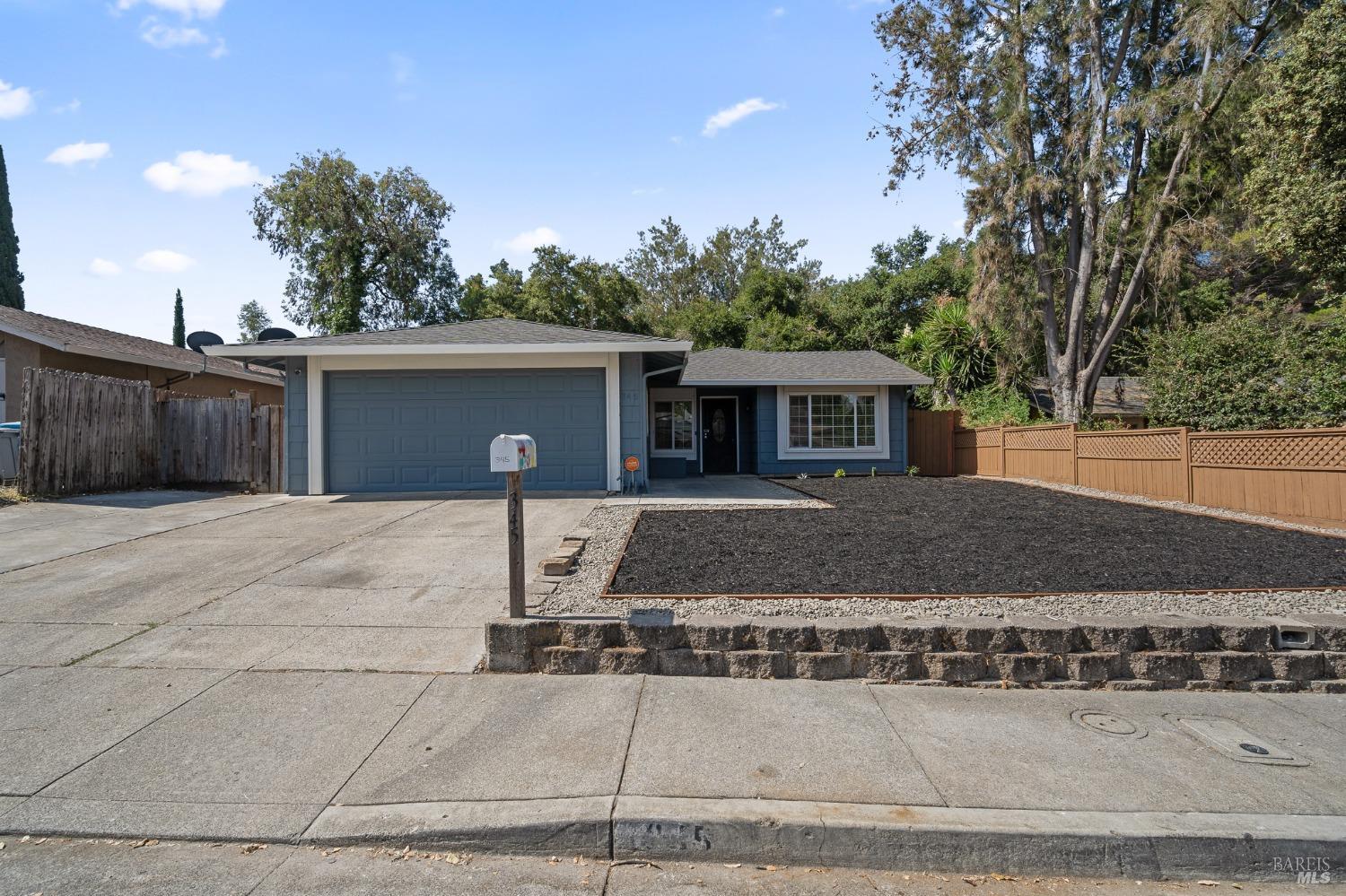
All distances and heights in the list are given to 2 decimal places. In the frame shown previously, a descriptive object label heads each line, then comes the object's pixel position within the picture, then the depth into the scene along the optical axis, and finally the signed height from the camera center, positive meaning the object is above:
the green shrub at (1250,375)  10.84 +1.07
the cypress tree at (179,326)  43.16 +7.72
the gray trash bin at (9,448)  13.50 +0.12
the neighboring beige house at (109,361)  15.34 +2.23
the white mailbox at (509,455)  4.52 -0.04
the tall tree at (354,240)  30.34 +9.25
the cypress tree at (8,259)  33.22 +9.16
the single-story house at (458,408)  12.68 +0.74
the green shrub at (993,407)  18.83 +0.96
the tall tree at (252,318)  69.62 +13.22
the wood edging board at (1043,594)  5.48 -1.19
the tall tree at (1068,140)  17.56 +7.76
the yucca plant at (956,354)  20.88 +2.60
